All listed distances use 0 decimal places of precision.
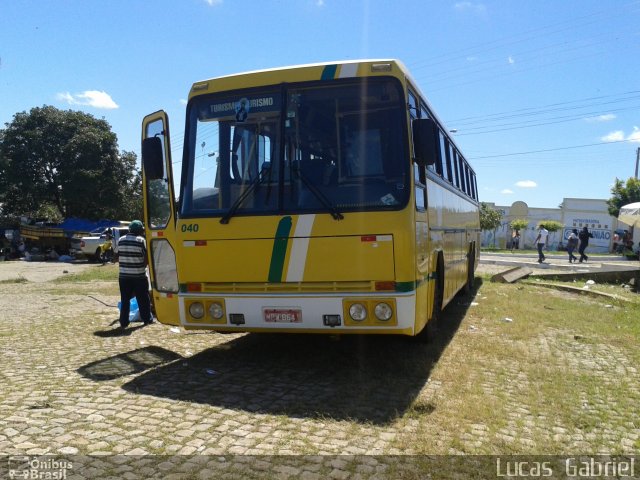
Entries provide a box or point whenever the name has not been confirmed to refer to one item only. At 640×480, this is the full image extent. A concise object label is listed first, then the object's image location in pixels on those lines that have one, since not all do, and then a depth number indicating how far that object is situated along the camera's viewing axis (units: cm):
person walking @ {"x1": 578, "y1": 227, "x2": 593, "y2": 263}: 2870
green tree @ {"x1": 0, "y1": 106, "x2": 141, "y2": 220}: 3753
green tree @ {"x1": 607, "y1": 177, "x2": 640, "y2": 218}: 4366
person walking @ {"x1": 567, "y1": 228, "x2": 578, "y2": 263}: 2812
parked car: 3025
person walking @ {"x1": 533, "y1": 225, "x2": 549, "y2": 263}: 2615
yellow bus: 549
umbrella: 2178
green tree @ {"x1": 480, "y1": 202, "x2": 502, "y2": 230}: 4488
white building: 5000
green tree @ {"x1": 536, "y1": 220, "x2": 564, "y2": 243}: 4781
